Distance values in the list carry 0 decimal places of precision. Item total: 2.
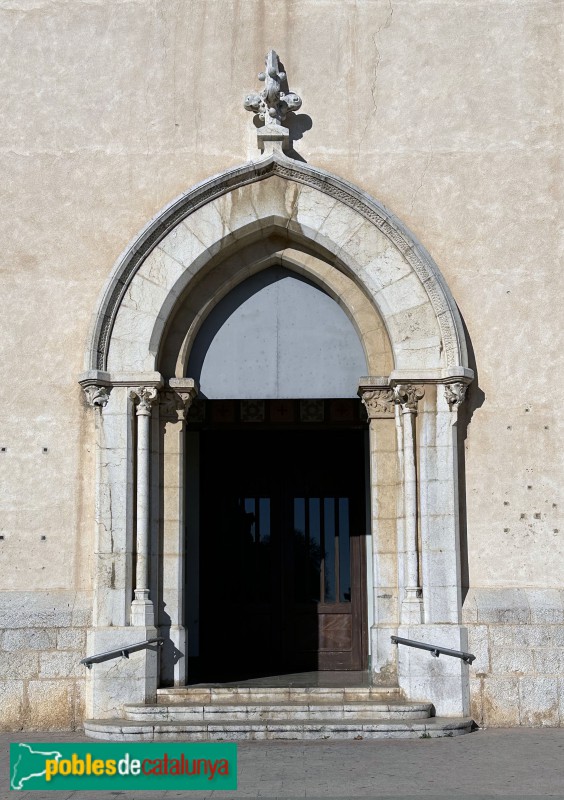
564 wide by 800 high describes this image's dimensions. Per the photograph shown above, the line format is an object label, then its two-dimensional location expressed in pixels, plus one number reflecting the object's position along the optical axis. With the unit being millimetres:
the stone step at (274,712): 10086
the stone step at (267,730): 9750
